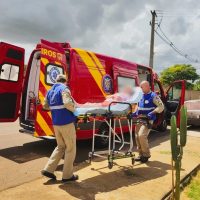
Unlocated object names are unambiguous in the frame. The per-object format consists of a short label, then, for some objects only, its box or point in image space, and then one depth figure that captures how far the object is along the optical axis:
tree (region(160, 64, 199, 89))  38.65
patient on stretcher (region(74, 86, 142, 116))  3.97
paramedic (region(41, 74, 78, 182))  3.43
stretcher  3.95
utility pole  15.11
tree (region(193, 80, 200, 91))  36.31
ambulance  4.62
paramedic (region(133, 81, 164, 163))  4.45
